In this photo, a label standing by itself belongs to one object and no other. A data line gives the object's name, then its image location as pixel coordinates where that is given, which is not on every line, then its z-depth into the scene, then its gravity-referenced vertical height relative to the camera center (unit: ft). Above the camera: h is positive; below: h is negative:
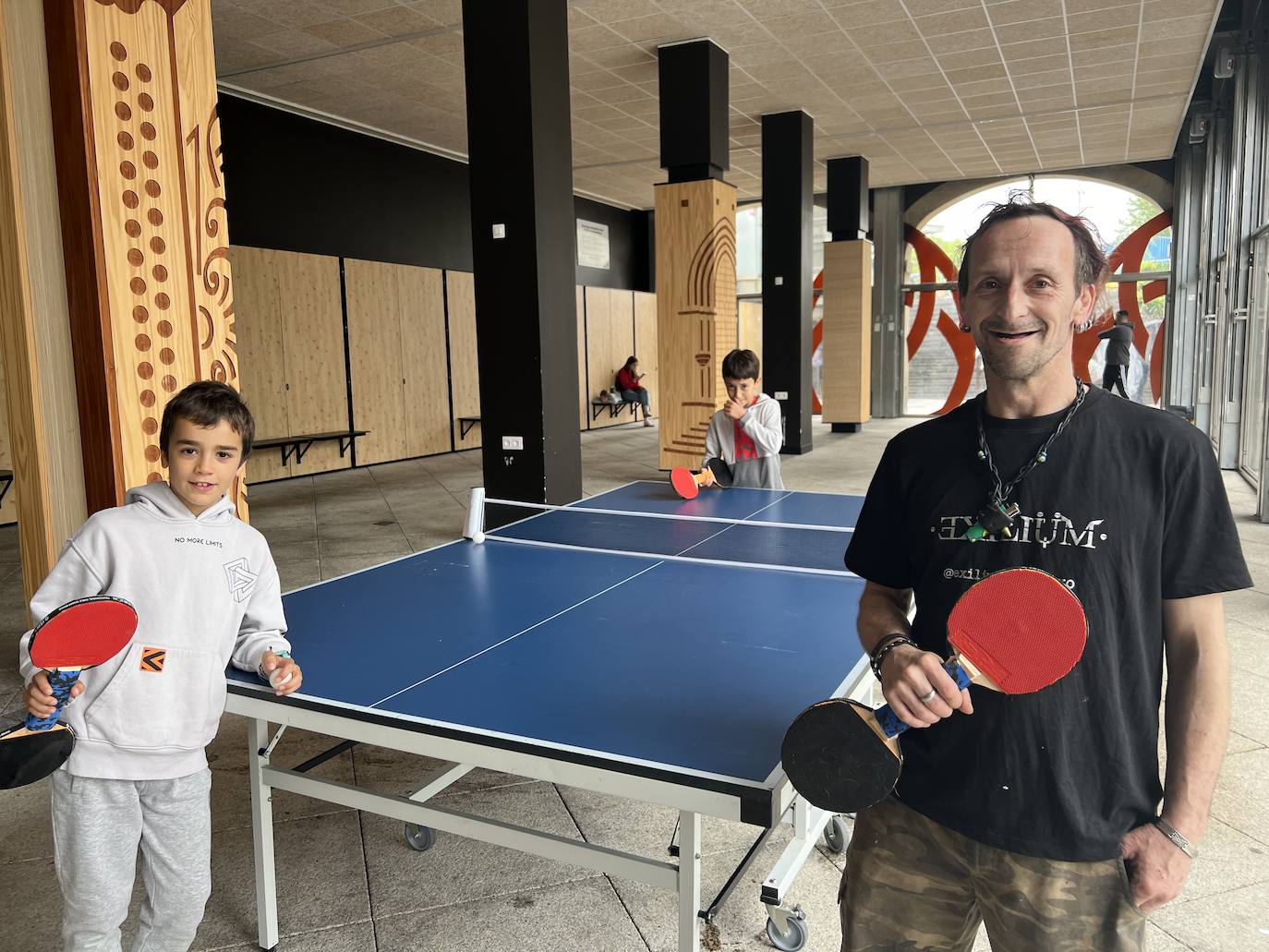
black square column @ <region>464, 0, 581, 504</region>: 20.45 +2.84
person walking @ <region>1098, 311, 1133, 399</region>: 44.19 -0.20
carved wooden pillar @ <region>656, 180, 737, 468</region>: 32.14 +1.95
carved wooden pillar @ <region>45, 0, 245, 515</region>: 10.47 +1.91
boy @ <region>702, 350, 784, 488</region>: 14.53 -1.30
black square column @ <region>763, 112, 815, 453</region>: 38.11 +3.93
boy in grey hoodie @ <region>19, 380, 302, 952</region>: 5.75 -2.08
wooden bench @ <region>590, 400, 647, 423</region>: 55.26 -3.14
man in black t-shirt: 3.91 -1.21
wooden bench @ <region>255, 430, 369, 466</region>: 33.99 -2.95
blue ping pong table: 5.27 -2.27
